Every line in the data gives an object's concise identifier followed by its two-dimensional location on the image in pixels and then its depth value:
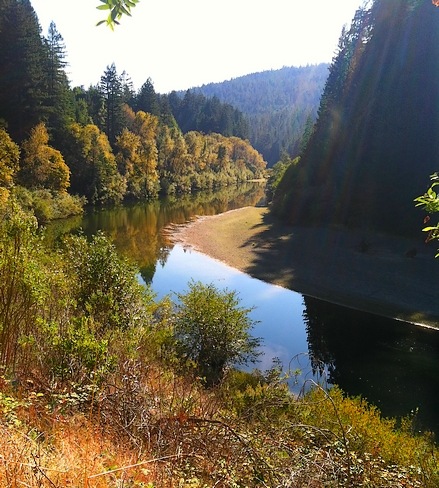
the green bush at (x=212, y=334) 13.76
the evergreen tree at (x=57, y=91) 51.19
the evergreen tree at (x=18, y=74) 46.72
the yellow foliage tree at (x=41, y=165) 42.25
